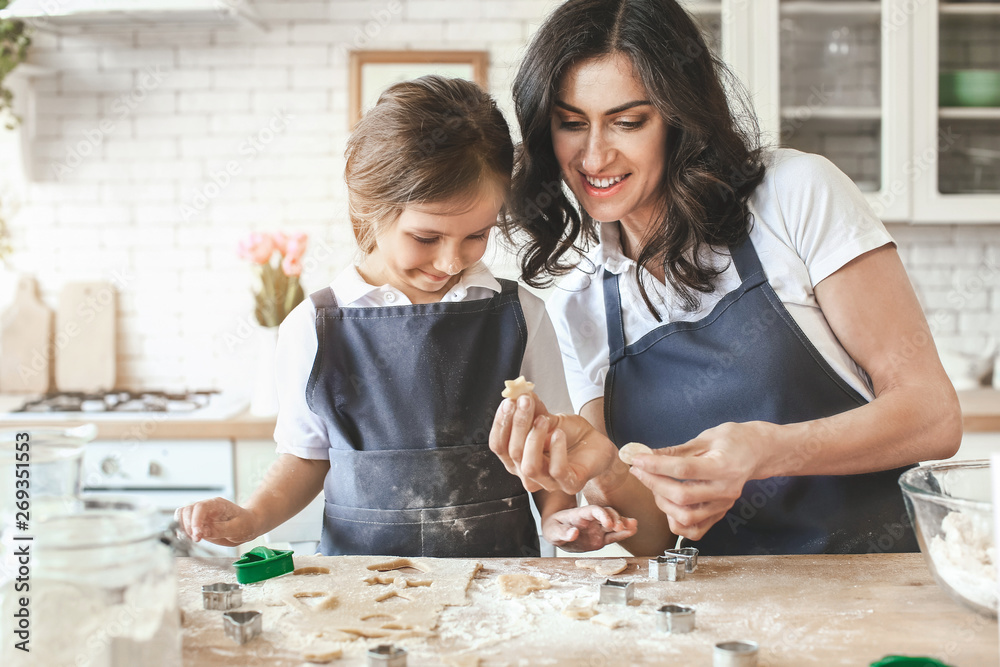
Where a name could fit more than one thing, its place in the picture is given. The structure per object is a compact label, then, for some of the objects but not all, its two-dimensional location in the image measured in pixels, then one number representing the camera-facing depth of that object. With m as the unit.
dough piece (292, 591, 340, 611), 0.91
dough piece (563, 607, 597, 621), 0.87
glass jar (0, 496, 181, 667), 0.65
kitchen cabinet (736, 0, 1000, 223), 2.62
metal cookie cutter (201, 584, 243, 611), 0.90
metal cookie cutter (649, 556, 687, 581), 0.99
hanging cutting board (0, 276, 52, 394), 2.83
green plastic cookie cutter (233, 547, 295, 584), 0.99
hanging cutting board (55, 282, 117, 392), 2.87
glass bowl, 0.80
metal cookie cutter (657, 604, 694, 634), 0.82
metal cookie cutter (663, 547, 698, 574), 1.01
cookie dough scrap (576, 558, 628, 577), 1.02
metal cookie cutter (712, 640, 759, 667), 0.73
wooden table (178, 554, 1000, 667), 0.78
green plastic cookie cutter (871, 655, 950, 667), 0.69
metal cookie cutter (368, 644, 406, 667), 0.72
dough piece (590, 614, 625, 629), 0.84
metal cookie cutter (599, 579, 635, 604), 0.90
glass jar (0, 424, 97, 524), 0.72
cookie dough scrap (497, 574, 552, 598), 0.94
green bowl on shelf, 2.66
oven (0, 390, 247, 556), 2.26
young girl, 1.26
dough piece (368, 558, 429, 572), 1.05
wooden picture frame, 2.84
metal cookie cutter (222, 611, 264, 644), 0.81
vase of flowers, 2.50
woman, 1.18
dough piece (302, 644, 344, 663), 0.77
